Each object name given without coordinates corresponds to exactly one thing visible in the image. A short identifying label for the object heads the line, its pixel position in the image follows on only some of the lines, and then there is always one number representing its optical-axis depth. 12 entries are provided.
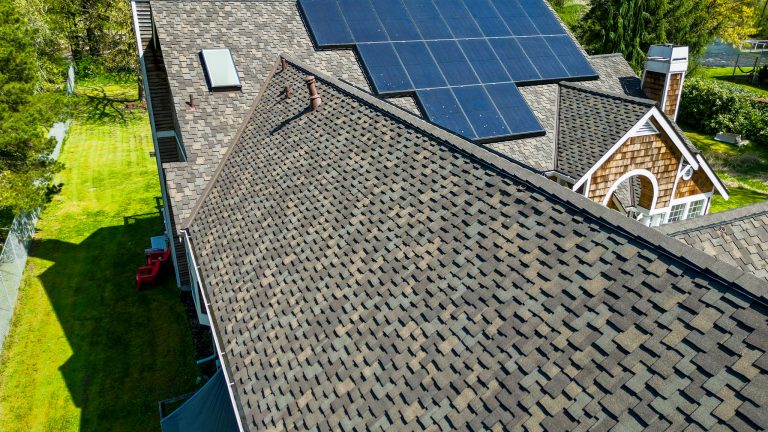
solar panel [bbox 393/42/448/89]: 17.50
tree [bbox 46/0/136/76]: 40.25
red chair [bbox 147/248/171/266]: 21.02
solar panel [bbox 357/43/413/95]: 17.06
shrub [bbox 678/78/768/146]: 36.03
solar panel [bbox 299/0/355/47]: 18.25
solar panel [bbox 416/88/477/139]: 16.33
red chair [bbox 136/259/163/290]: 20.12
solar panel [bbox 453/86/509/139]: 16.52
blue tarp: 9.43
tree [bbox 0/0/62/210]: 19.34
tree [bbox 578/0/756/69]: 39.31
